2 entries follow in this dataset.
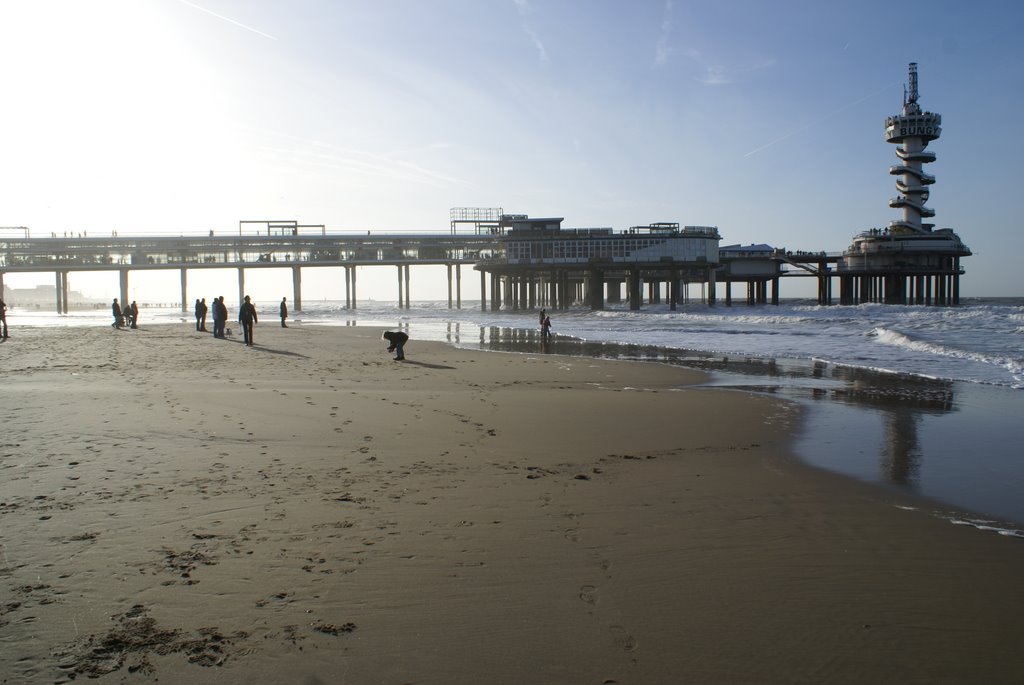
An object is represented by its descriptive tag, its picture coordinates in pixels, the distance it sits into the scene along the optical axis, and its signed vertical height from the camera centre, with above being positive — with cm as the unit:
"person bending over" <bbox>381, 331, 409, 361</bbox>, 1840 -93
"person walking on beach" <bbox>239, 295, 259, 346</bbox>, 2288 -31
